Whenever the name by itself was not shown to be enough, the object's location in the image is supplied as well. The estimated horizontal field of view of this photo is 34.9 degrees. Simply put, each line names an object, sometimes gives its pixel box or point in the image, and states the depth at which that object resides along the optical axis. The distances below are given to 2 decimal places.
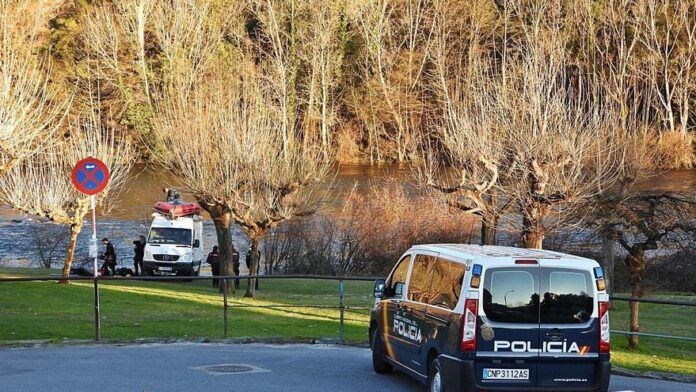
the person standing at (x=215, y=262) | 41.56
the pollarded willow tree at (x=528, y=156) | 31.55
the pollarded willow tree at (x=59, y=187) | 37.84
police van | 12.53
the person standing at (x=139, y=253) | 44.69
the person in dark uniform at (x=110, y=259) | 41.56
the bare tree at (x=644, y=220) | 28.44
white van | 44.66
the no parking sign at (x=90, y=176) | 20.48
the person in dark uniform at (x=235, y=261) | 40.28
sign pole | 19.64
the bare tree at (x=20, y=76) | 31.91
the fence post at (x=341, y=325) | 19.78
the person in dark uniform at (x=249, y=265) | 37.74
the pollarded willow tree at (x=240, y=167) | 37.59
